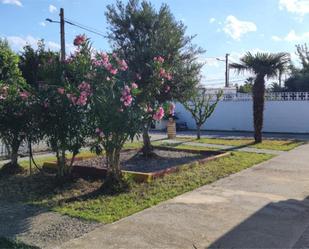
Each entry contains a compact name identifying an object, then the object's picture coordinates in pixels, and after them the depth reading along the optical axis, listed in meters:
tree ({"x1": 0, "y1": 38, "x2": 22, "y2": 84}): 9.92
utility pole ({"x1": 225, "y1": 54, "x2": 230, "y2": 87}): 33.11
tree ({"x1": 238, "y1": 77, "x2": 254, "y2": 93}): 21.35
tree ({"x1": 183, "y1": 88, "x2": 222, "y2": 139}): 13.08
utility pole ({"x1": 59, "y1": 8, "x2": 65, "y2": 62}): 14.92
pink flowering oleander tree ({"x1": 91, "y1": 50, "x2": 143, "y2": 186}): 4.99
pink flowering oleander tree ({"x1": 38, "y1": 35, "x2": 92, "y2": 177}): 5.08
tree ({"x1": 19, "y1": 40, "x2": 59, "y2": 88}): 18.16
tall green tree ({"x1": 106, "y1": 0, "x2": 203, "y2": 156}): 7.79
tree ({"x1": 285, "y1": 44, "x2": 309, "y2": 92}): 22.74
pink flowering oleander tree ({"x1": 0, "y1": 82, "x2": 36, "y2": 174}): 5.61
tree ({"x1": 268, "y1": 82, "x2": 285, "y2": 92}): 25.74
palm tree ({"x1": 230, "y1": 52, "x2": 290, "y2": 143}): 11.47
